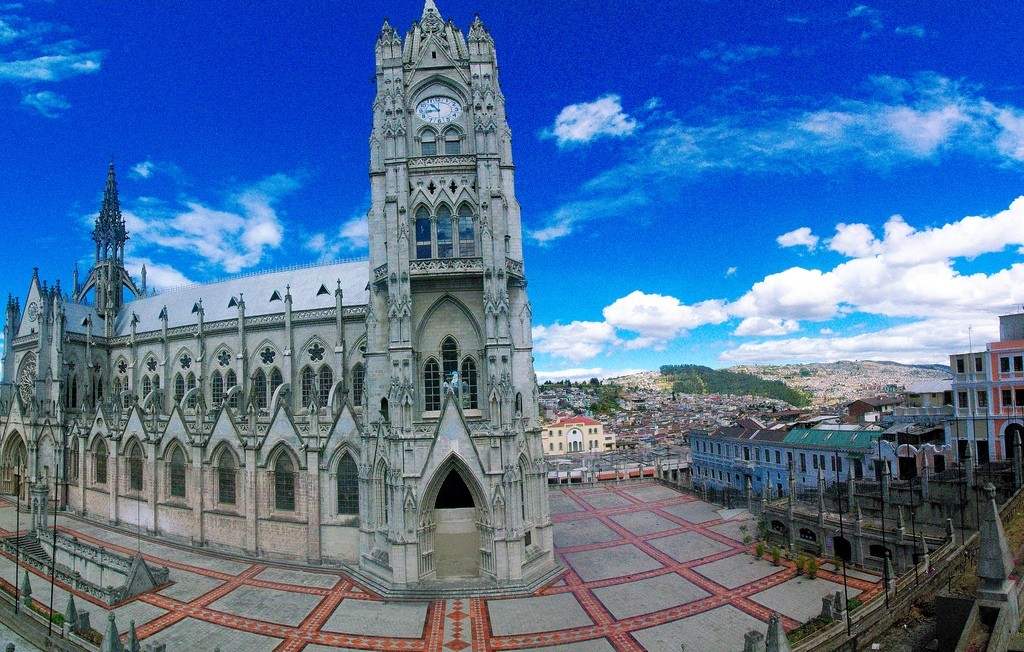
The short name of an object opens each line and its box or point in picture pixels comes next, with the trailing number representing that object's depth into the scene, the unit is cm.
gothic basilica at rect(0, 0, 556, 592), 2559
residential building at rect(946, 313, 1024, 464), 3631
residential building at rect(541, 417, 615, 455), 9906
